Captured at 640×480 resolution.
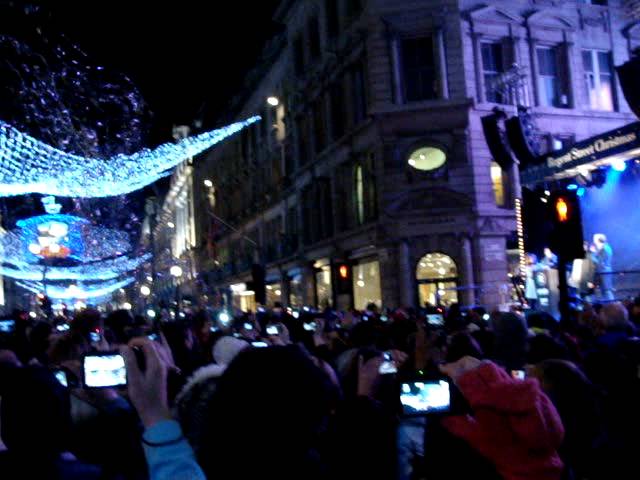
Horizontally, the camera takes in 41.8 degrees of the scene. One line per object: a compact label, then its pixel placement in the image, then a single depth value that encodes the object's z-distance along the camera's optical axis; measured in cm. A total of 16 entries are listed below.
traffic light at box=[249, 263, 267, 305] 2920
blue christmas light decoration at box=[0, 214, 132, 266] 4856
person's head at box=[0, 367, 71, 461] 315
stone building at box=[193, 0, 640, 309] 2844
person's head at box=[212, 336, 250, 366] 579
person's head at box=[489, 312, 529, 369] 650
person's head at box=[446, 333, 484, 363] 597
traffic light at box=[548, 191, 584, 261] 1066
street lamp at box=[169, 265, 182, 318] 4860
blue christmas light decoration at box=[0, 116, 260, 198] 1439
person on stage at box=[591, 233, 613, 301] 2053
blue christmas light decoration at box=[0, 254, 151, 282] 4762
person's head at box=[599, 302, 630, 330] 790
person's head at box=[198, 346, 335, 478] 242
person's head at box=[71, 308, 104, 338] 861
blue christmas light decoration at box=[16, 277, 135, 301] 7148
